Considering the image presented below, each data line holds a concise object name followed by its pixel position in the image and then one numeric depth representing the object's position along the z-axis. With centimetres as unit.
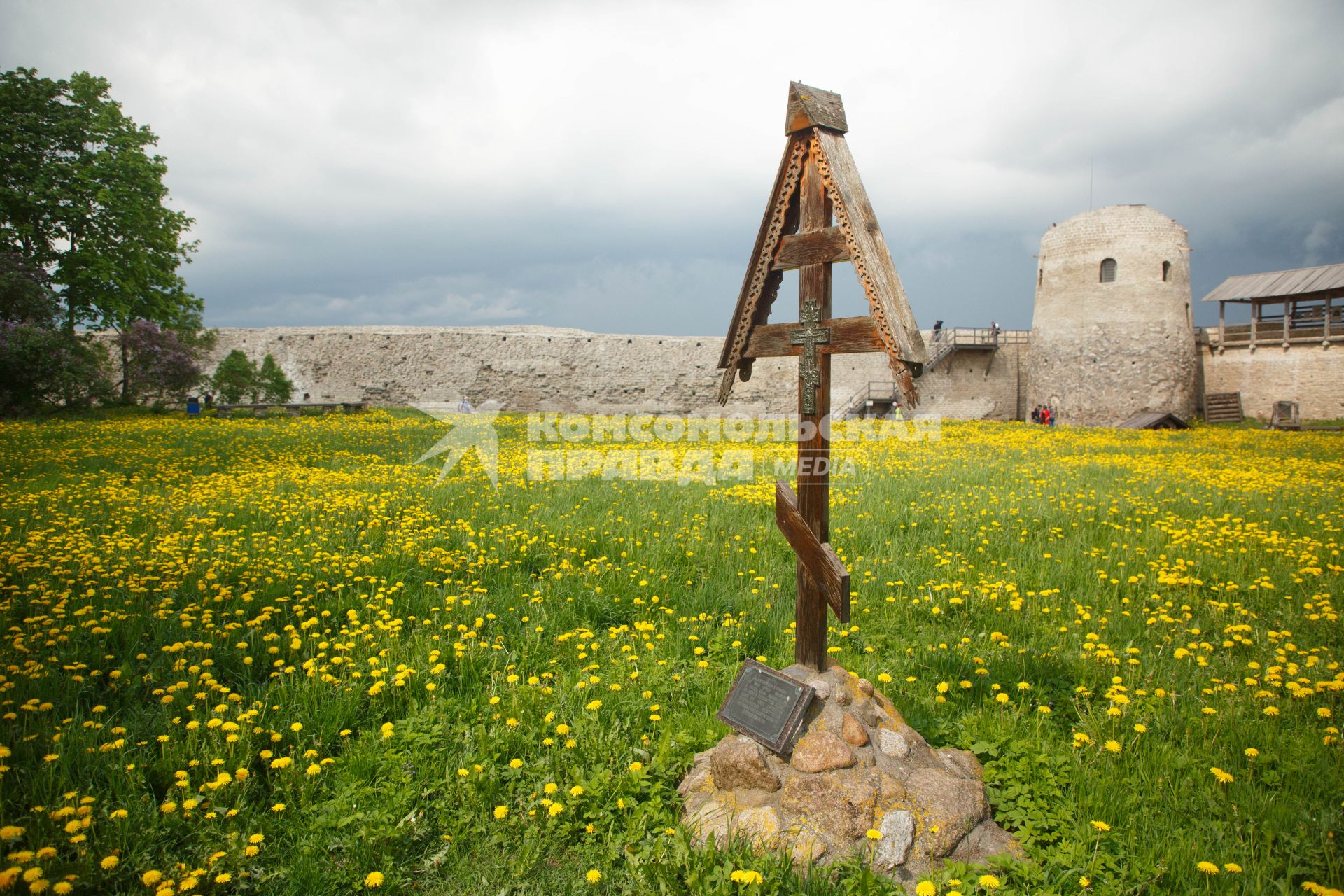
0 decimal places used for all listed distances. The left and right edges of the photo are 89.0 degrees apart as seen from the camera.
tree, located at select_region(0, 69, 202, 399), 2106
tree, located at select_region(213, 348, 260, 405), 2616
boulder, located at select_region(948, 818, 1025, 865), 288
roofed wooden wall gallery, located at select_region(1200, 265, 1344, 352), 2652
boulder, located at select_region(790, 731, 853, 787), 312
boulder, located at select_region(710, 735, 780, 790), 316
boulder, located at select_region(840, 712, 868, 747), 323
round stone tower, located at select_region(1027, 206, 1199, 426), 2641
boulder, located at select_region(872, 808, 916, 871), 281
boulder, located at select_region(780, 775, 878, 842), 293
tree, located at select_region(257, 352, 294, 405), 2745
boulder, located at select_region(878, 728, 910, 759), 327
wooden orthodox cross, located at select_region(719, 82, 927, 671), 342
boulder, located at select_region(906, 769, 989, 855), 287
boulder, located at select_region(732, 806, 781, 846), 289
